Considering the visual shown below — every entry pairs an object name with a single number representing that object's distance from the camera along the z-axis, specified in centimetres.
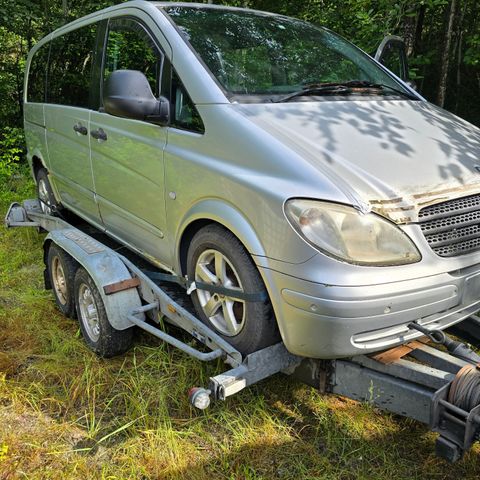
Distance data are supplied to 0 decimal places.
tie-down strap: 234
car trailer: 192
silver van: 210
